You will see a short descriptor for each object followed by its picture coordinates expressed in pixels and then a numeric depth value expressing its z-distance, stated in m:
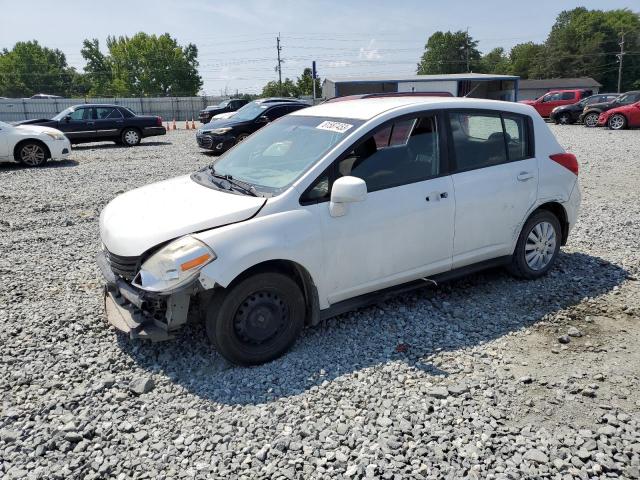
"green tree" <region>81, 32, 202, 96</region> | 93.44
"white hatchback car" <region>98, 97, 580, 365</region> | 3.41
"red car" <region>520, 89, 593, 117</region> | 27.90
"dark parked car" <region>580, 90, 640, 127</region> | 22.83
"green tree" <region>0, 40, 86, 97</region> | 97.94
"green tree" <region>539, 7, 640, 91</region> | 89.19
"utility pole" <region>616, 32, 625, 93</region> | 78.90
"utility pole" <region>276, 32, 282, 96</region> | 67.00
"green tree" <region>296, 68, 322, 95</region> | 65.38
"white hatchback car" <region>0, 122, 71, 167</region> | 12.92
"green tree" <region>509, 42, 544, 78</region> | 96.11
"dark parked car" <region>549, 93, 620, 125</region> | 25.25
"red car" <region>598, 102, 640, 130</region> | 21.50
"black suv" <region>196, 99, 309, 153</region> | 15.14
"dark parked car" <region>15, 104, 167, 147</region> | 17.83
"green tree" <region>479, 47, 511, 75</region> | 108.00
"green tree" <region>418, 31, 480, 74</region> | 106.75
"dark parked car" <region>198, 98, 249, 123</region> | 29.89
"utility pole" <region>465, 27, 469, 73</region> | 107.56
